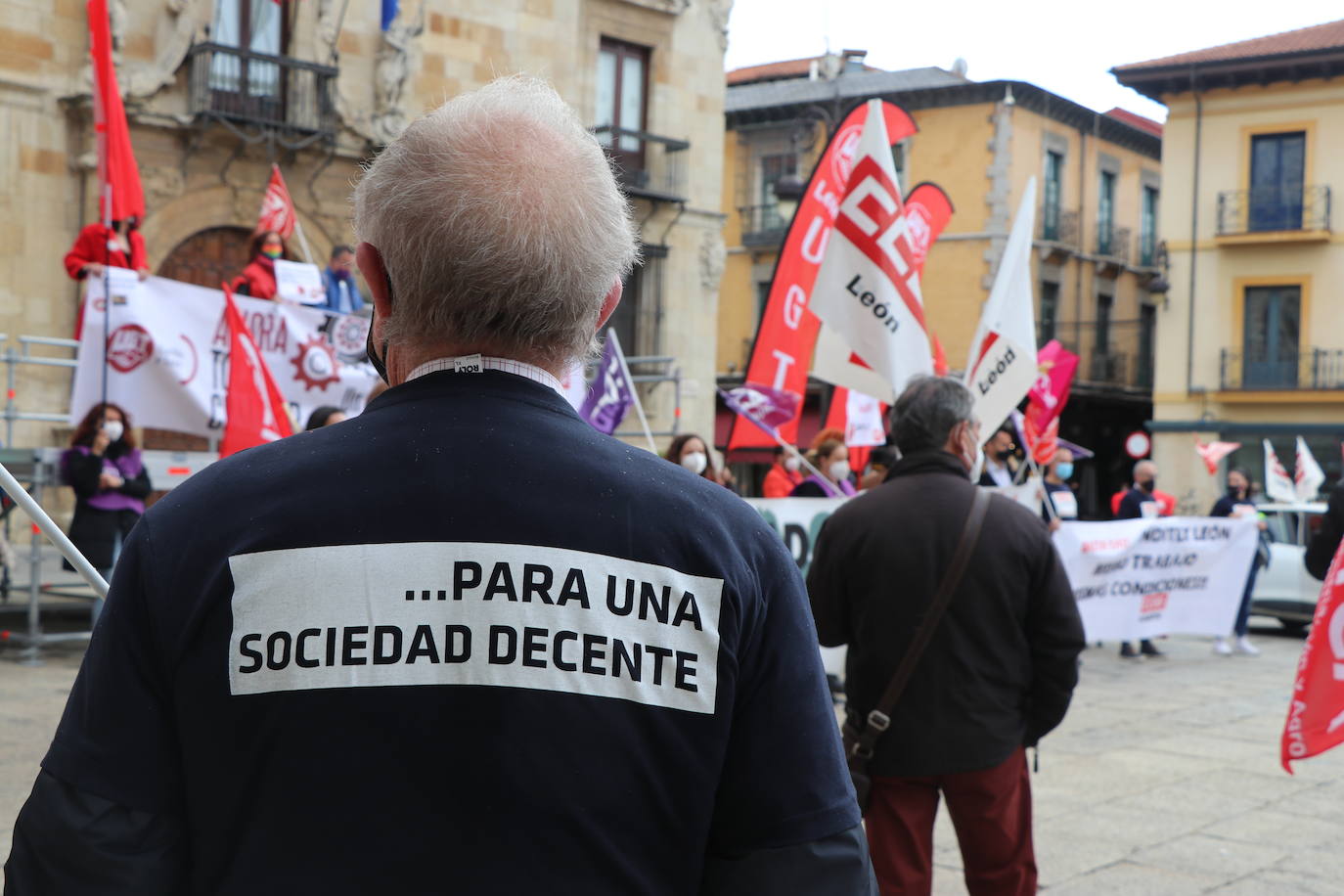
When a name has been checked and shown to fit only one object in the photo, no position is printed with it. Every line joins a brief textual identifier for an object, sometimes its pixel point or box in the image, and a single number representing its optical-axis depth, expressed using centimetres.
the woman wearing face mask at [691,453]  899
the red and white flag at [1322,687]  452
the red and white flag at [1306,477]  2058
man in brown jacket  391
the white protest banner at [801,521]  888
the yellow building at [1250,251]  3269
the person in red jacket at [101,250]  912
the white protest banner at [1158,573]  1172
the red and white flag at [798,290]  805
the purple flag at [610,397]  1127
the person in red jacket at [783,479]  1035
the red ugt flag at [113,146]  873
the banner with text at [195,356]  912
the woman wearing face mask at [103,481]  918
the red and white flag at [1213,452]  2509
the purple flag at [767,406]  879
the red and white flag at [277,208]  1155
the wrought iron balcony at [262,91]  1588
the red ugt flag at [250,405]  787
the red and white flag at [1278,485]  1939
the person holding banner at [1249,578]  1350
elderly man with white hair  145
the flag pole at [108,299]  903
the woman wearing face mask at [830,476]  950
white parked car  1559
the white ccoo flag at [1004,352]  736
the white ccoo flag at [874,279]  709
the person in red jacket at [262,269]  1046
